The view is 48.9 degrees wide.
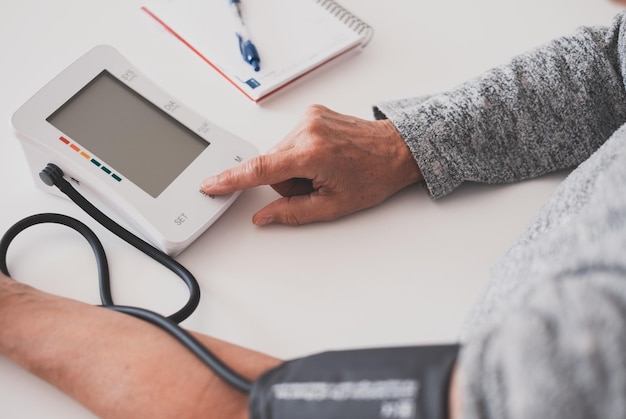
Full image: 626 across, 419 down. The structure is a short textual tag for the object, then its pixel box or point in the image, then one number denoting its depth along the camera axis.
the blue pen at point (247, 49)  0.87
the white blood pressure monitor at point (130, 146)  0.72
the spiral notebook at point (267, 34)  0.87
